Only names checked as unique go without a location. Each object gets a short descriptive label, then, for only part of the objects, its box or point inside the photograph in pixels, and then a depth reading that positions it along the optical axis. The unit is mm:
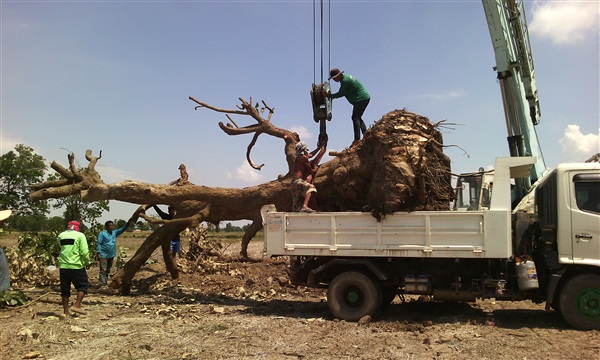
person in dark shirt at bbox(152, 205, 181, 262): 11811
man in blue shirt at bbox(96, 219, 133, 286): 11609
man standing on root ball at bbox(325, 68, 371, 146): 9398
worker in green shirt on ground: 8219
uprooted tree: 7785
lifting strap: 9625
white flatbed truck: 6824
